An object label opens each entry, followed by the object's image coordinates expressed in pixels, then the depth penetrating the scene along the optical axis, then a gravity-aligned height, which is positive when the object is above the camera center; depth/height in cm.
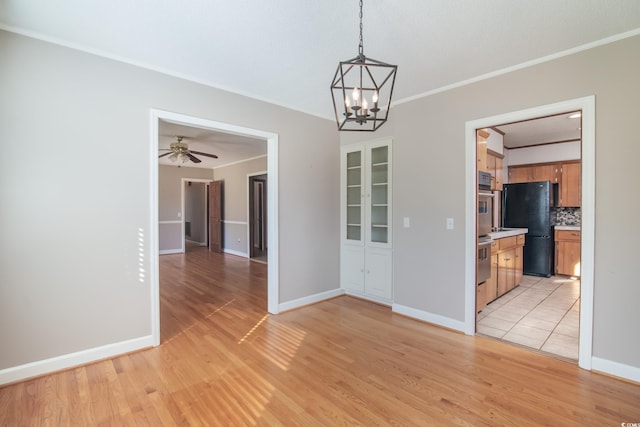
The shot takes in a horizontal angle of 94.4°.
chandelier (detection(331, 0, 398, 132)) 162 +127
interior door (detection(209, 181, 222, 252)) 863 -22
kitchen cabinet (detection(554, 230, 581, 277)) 536 -78
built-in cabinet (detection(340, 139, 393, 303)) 396 -17
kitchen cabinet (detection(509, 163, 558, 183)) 582 +75
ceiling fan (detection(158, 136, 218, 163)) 530 +108
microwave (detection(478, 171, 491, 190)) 374 +38
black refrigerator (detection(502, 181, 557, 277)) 541 -18
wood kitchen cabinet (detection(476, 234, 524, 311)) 375 -89
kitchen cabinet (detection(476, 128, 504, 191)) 463 +86
